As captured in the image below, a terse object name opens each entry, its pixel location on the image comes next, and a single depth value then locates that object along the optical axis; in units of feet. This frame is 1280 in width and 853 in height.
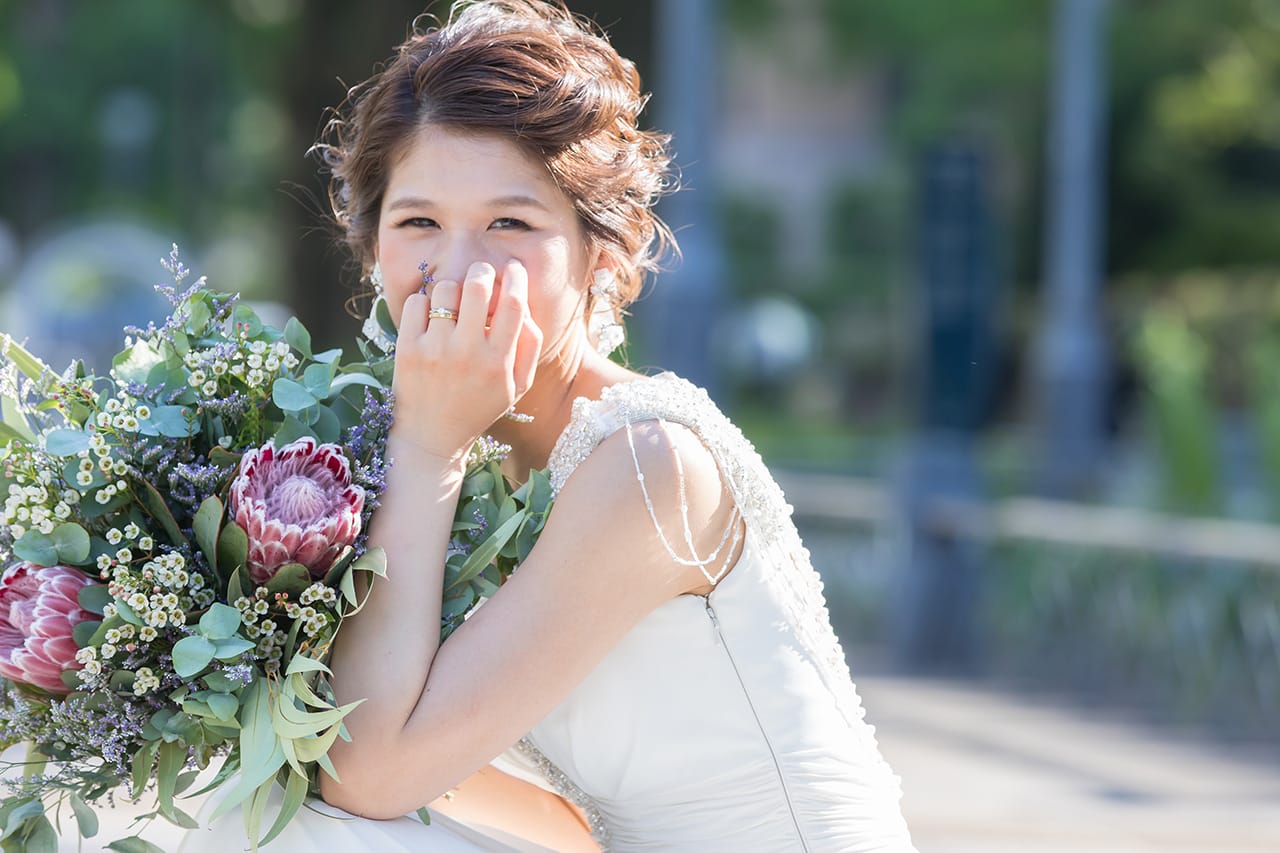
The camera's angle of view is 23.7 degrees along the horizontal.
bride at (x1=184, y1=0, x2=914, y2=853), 12.97
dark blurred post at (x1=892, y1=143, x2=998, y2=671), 56.78
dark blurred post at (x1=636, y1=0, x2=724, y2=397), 59.51
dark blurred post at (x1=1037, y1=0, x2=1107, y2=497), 77.14
